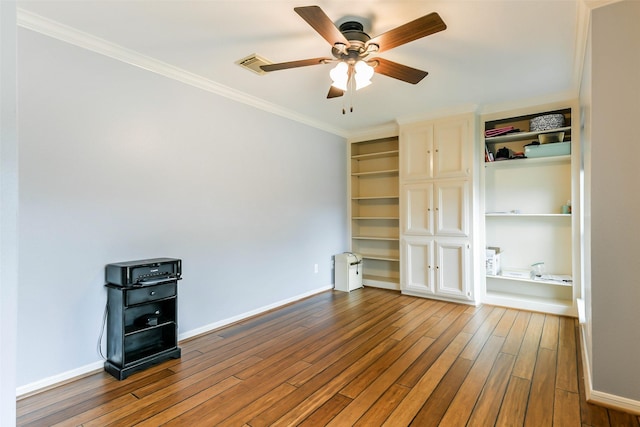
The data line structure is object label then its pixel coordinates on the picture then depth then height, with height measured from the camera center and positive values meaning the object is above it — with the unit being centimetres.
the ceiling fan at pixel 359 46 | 178 +108
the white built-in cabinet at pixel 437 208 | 400 +7
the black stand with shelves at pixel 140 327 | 233 -87
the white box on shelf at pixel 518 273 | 385 -75
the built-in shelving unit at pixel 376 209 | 504 +7
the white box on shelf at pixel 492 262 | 400 -62
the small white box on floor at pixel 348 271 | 471 -87
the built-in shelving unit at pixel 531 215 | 359 -3
